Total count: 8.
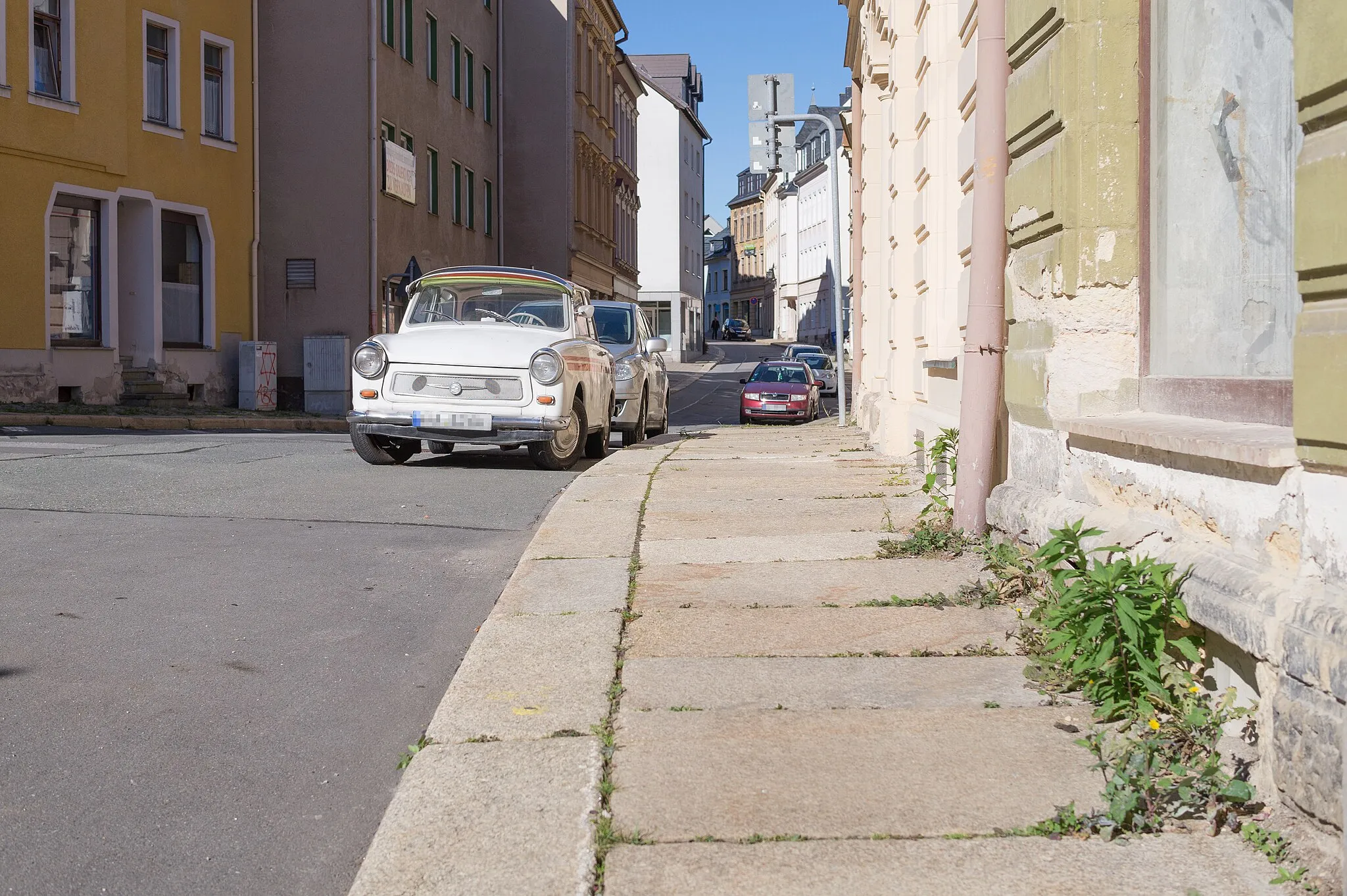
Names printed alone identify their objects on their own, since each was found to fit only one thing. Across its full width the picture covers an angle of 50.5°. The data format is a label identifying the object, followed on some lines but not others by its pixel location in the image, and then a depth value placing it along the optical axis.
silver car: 16.91
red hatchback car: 30.25
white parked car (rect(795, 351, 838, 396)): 45.19
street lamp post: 24.34
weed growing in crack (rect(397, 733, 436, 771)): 3.78
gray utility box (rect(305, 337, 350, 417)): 26.95
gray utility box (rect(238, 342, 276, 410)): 25.19
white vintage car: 12.09
